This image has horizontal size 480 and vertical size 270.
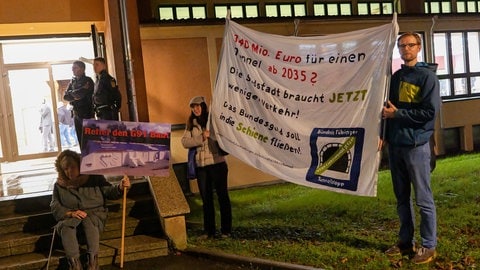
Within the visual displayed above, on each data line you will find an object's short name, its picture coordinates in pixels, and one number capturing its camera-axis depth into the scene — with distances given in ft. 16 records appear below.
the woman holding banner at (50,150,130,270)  17.44
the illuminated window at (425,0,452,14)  43.83
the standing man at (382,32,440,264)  14.46
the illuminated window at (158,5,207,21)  35.37
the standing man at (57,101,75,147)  37.81
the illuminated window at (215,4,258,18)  36.68
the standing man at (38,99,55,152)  37.55
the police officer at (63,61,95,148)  26.35
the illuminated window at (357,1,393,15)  41.63
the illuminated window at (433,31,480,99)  43.37
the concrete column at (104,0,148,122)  30.04
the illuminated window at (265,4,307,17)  38.09
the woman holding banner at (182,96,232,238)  19.86
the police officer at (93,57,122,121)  25.45
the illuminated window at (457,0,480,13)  45.37
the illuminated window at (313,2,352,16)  39.75
